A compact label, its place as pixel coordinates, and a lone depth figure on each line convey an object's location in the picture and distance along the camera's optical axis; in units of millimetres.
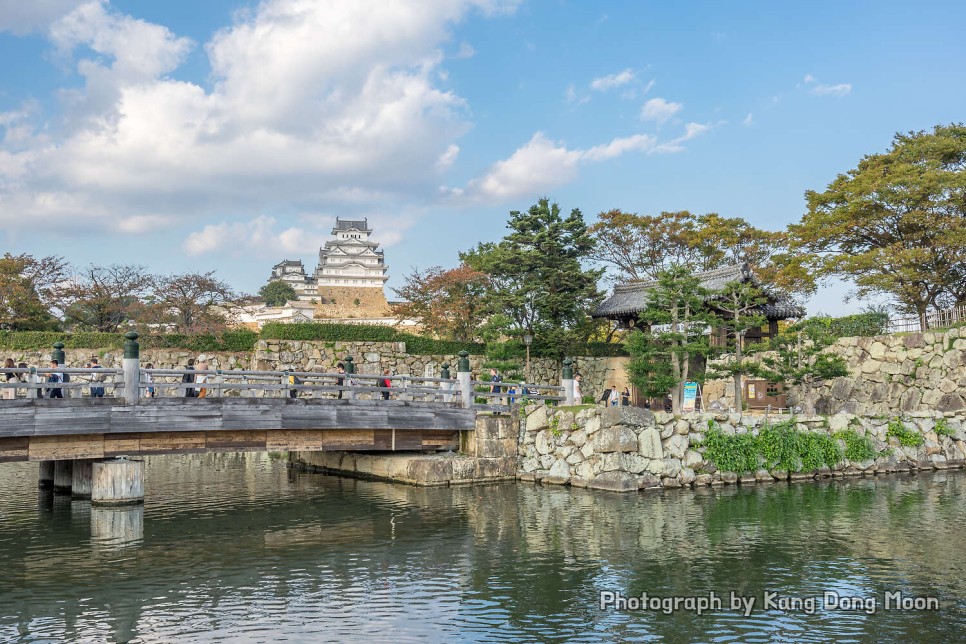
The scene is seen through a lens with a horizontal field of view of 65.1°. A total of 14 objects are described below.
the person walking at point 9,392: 24672
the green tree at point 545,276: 32844
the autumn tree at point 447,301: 36656
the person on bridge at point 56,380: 17125
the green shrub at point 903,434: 22547
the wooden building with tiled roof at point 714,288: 31367
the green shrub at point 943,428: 23391
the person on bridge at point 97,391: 17172
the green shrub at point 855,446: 21453
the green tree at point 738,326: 23297
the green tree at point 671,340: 23750
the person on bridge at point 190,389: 19478
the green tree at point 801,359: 23984
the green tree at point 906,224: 28984
